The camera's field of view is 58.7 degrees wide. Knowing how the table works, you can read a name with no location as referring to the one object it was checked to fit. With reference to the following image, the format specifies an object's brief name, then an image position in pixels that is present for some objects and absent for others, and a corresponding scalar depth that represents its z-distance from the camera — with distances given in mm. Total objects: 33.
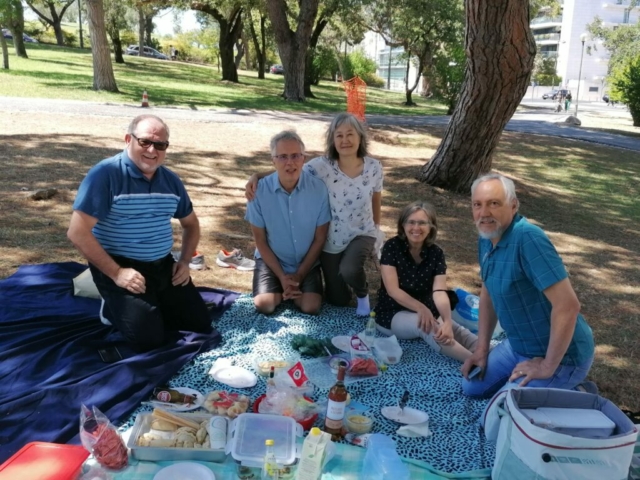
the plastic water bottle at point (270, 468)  2283
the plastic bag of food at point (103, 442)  2379
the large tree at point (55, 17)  40991
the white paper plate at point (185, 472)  2289
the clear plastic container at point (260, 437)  2414
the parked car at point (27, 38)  43119
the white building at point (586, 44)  68000
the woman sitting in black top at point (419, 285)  3670
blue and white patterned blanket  2789
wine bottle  2646
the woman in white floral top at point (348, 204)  4211
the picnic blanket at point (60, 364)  2729
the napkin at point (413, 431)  2873
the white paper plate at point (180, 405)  2870
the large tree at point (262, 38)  29514
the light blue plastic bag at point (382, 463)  2383
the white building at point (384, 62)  51531
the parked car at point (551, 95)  49484
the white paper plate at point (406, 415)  2969
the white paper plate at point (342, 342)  3721
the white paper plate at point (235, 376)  3238
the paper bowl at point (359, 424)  2797
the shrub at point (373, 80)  40775
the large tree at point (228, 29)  25491
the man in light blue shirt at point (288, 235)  4117
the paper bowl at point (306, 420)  2811
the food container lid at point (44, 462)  2168
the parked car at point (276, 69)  46188
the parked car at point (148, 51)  48062
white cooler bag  2174
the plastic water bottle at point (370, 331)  3756
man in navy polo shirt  3240
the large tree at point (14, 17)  20406
